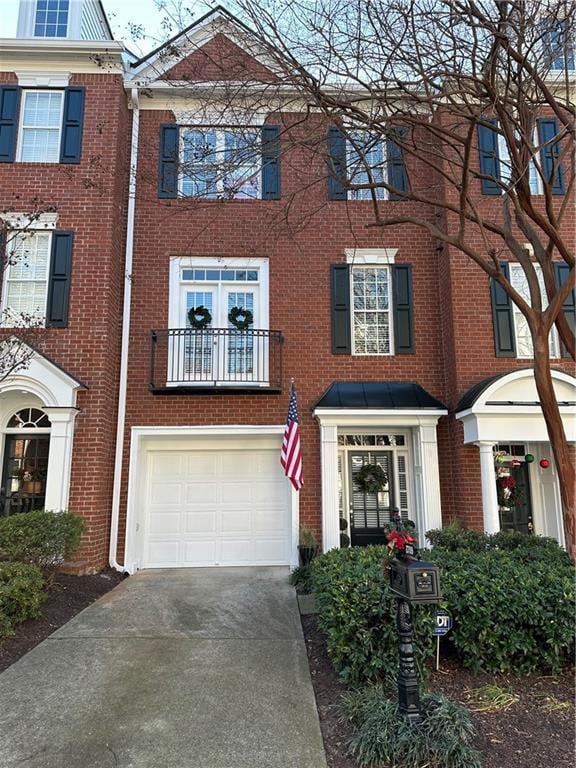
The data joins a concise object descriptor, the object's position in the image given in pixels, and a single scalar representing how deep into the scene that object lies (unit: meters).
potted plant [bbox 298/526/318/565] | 7.89
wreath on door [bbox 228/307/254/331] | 8.84
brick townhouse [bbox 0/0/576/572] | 8.23
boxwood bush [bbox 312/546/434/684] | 3.88
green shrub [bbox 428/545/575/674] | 4.04
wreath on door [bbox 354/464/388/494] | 8.87
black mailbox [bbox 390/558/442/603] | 3.35
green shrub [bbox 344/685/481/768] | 2.96
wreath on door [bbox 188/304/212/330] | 8.77
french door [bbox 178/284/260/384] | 8.63
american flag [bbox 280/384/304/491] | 7.76
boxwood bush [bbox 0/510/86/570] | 6.49
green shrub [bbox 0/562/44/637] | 5.11
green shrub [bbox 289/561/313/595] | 7.17
